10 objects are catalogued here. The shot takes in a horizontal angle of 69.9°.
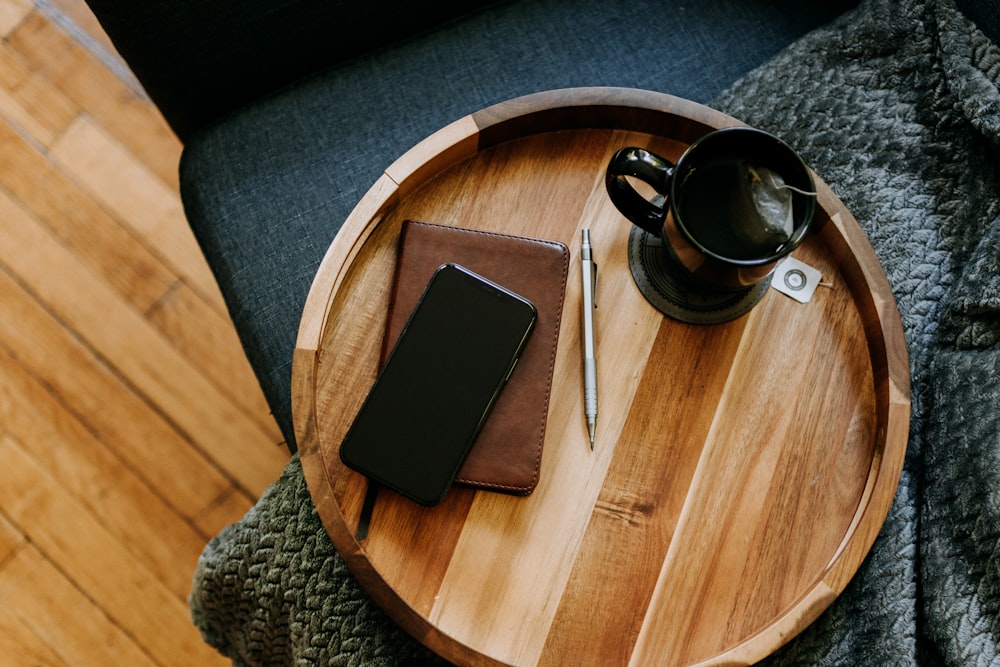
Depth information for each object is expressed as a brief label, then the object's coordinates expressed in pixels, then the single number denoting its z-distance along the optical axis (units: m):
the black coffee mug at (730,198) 0.58
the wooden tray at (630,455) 0.64
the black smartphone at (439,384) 0.63
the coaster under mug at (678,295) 0.69
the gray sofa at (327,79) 0.87
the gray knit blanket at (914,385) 0.72
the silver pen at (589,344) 0.67
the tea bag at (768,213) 0.58
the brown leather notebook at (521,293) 0.65
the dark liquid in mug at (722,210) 0.59
